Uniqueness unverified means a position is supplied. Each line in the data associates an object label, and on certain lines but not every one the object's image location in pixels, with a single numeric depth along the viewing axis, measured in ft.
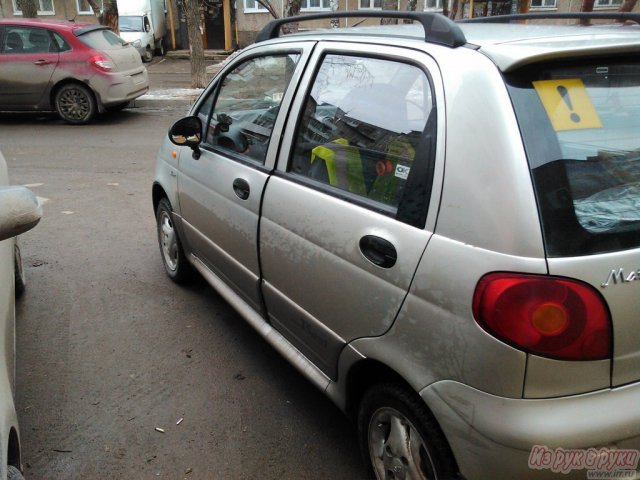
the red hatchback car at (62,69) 33.04
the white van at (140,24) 73.05
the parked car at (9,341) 5.74
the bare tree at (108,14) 46.11
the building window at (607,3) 74.08
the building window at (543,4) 76.84
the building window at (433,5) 77.77
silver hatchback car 5.22
